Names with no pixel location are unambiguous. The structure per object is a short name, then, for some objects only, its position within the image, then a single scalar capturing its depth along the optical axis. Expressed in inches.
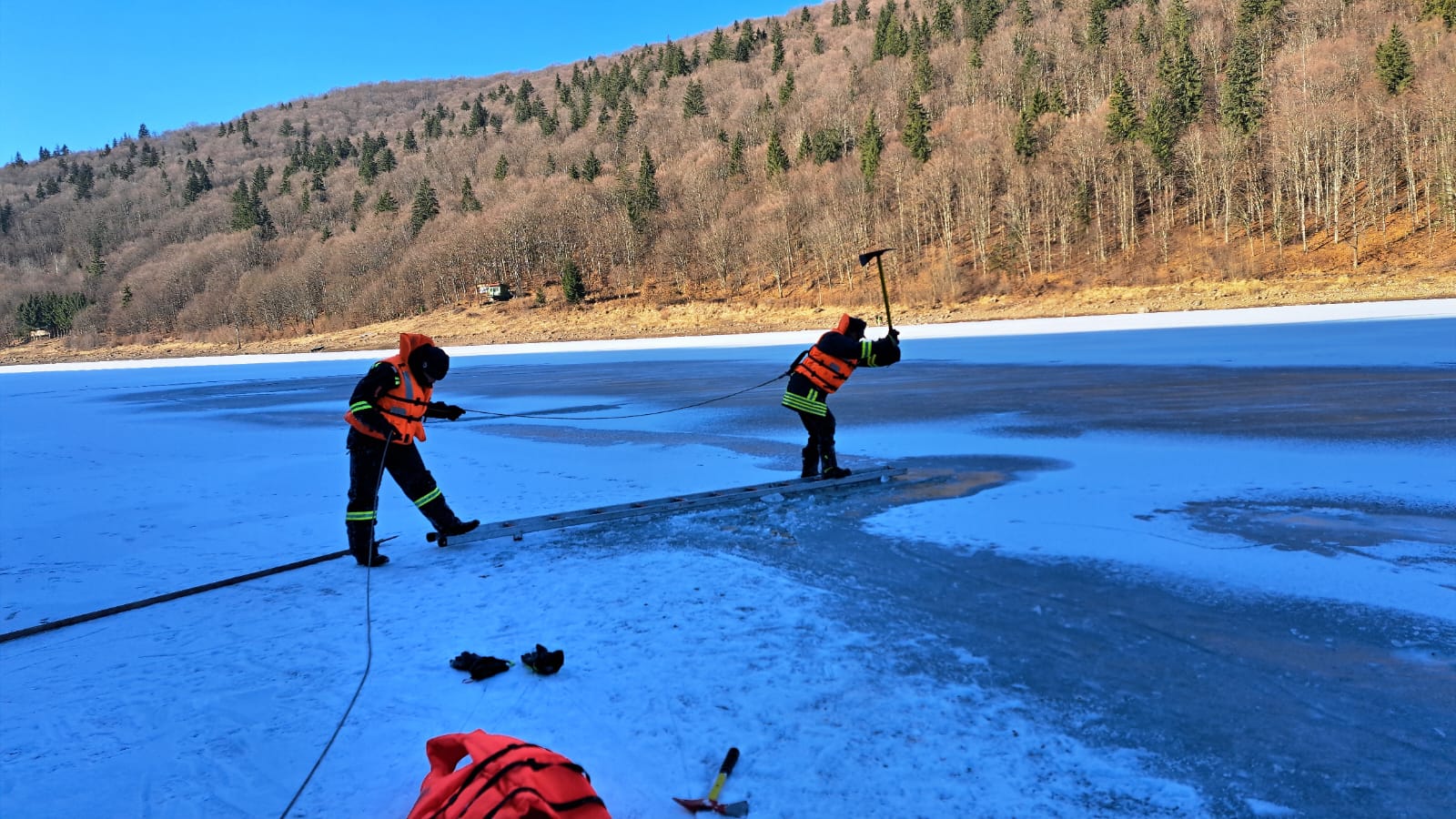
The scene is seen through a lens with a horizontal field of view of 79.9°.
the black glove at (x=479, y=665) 141.5
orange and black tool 101.1
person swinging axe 284.7
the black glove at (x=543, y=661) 141.3
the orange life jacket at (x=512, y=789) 89.0
